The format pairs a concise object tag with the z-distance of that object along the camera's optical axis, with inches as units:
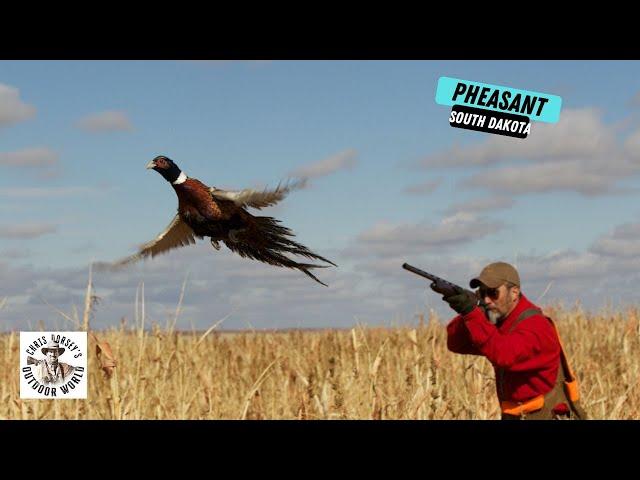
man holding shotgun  353.4
